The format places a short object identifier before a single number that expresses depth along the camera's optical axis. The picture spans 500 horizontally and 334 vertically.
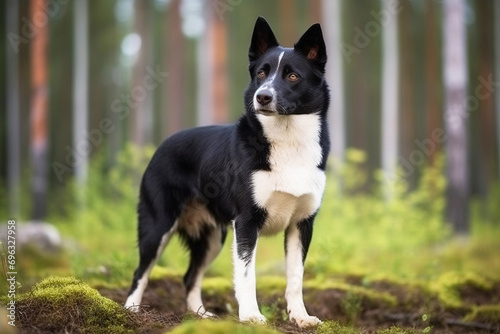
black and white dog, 4.47
